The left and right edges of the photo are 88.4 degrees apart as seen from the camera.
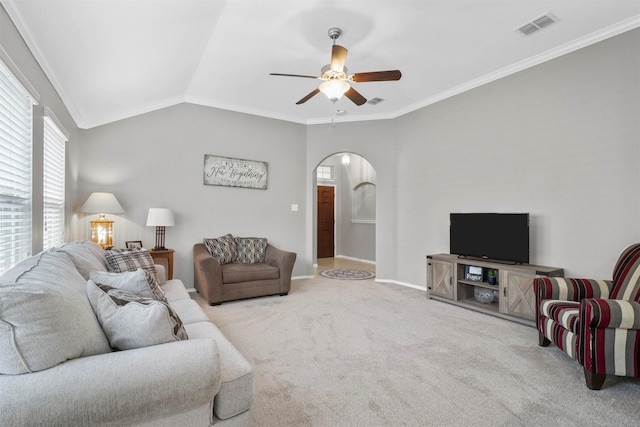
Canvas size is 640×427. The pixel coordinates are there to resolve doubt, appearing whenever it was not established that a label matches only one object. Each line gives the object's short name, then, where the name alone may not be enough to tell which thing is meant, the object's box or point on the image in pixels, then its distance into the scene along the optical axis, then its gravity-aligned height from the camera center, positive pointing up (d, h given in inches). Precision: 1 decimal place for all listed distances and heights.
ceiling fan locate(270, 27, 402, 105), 116.8 +51.4
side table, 175.8 -23.2
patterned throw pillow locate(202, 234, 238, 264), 187.9 -19.8
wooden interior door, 359.9 -6.2
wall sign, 203.9 +27.4
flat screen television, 146.9 -9.4
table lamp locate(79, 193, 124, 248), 159.0 +1.5
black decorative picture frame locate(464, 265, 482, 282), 161.6 -28.4
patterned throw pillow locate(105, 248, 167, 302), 112.6 -16.6
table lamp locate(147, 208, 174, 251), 174.9 -1.9
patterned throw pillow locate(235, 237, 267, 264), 197.6 -21.1
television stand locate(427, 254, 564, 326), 136.3 -32.4
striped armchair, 84.0 -28.5
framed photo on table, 173.4 -15.7
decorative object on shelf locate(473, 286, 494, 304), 158.1 -38.3
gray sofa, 41.6 -21.9
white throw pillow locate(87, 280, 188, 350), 54.0 -18.0
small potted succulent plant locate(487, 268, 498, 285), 156.2 -28.7
